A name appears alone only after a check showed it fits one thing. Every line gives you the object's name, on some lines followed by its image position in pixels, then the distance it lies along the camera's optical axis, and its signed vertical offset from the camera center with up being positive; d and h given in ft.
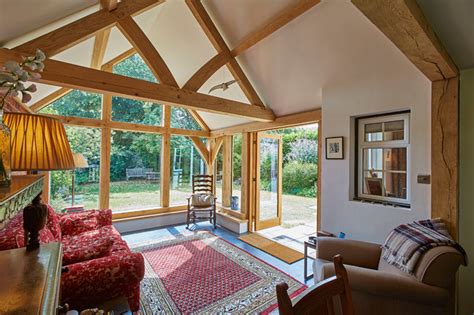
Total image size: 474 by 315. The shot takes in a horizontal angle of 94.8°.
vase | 2.45 +0.03
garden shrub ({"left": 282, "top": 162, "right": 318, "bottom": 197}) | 24.98 -2.21
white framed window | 7.86 +0.06
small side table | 8.61 -3.86
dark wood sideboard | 1.90 -1.32
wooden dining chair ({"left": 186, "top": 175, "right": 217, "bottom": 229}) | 15.60 -3.21
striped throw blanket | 5.19 -2.06
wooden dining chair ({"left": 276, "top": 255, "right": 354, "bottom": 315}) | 2.37 -1.78
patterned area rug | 7.09 -4.74
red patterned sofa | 4.88 -2.71
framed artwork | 9.27 +0.53
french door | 15.39 -1.35
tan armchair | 4.69 -2.80
